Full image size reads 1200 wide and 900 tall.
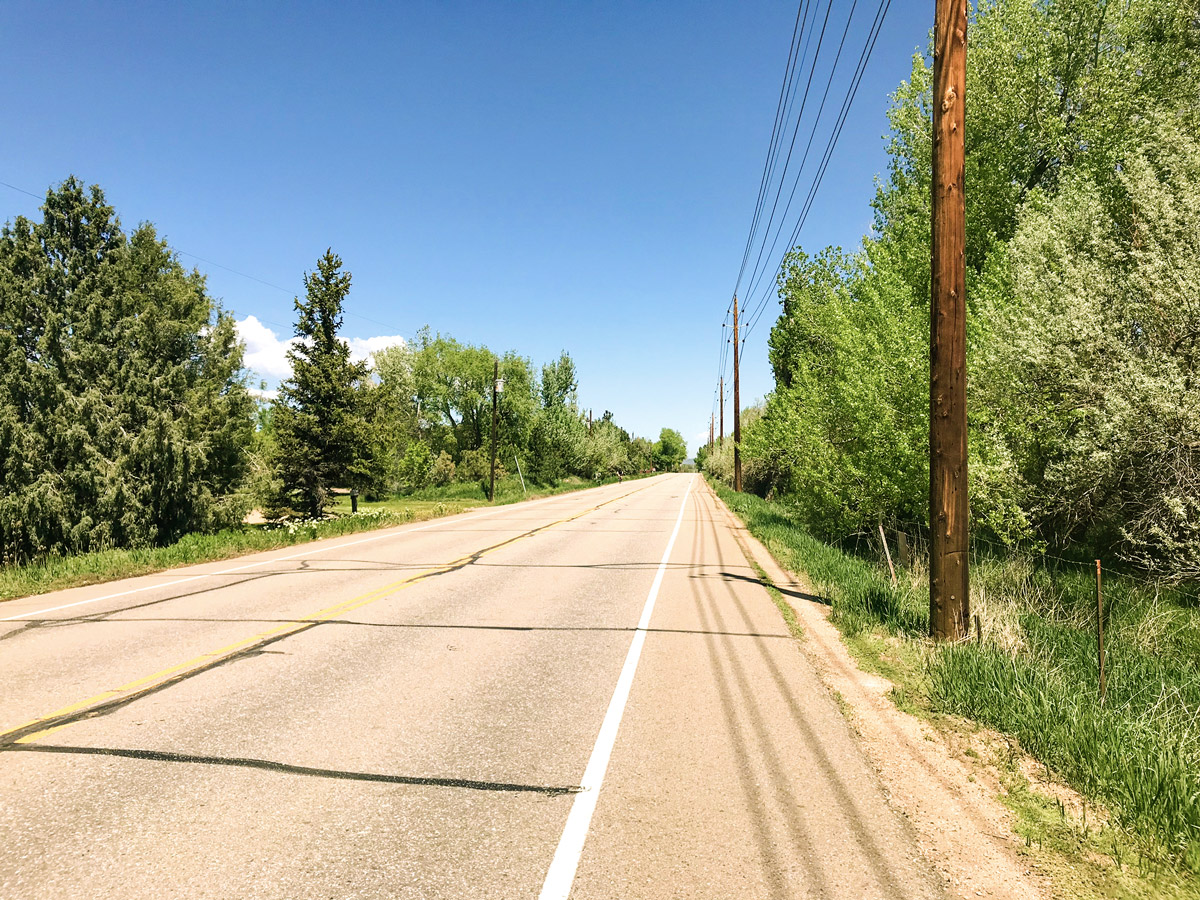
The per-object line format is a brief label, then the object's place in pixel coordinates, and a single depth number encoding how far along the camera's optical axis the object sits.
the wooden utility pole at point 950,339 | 6.41
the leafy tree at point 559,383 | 63.38
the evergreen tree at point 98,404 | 17.59
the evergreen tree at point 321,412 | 24.62
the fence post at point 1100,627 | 4.58
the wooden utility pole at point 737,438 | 36.03
